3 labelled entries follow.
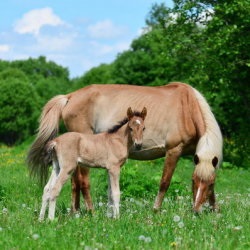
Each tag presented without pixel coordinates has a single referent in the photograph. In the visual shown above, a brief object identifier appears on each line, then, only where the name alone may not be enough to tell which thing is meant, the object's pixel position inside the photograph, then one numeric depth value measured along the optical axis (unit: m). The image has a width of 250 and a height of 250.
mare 10.51
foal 9.18
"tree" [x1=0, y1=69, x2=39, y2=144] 73.62
